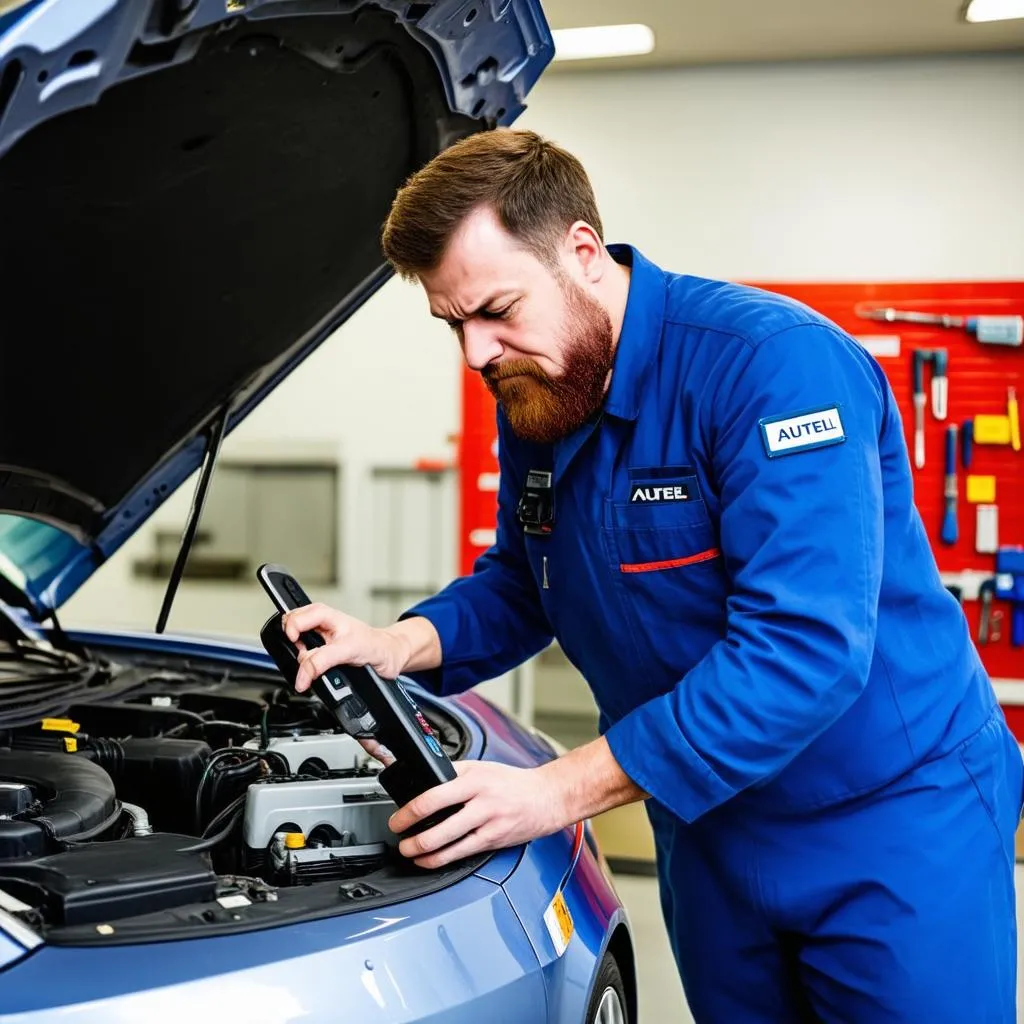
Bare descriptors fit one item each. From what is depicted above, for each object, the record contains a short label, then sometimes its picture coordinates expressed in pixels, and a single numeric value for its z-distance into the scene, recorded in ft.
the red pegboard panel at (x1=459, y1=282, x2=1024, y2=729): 13.42
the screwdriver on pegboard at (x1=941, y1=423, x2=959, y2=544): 13.32
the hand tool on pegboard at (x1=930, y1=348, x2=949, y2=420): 13.32
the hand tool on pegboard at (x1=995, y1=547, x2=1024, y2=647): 13.20
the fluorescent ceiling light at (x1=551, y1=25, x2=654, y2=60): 12.78
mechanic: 3.59
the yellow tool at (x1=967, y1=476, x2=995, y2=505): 13.38
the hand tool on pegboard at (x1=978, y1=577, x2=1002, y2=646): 13.38
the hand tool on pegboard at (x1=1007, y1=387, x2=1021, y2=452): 13.28
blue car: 3.19
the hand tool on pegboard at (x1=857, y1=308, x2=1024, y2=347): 13.21
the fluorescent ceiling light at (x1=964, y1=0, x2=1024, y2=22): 11.92
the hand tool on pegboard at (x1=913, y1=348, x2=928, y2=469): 13.37
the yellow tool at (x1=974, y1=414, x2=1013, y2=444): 13.30
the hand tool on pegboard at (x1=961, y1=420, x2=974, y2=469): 13.34
